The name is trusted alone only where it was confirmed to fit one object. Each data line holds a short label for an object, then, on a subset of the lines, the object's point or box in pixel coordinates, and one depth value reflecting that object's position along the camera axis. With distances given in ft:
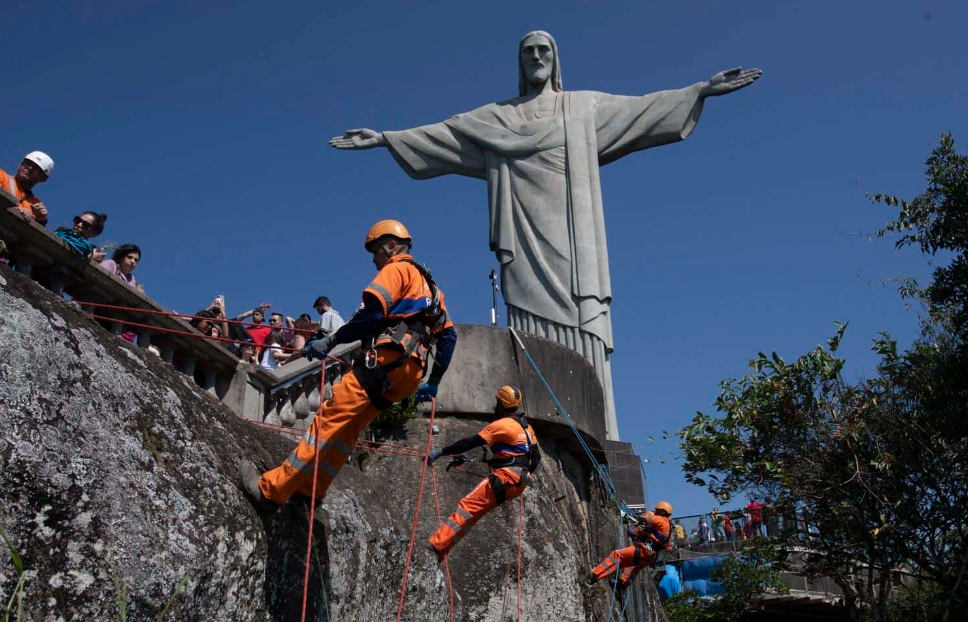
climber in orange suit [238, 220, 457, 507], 15.66
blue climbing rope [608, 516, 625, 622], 30.56
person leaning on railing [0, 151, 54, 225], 19.84
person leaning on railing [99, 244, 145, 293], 25.05
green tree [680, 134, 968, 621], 41.34
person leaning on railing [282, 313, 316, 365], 32.97
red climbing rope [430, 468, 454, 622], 22.44
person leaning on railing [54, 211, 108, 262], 17.59
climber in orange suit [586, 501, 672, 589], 32.45
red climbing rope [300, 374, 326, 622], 14.36
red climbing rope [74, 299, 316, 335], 17.56
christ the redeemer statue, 56.85
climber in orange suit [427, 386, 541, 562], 22.70
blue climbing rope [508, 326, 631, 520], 32.09
